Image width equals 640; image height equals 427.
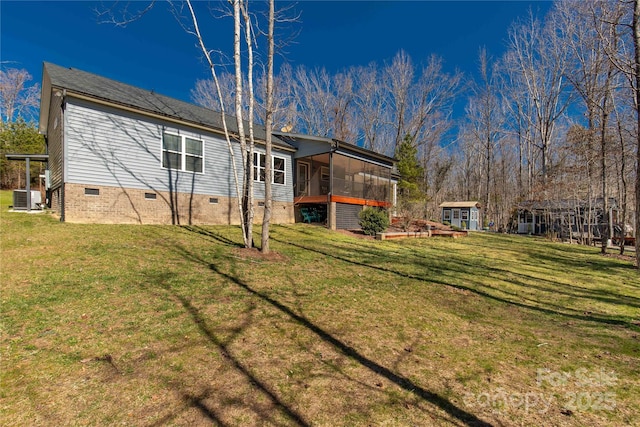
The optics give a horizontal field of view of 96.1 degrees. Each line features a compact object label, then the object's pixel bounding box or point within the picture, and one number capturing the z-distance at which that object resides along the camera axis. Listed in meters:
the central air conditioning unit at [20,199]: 10.74
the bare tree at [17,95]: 25.19
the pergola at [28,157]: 10.77
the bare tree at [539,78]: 24.84
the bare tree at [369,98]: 32.75
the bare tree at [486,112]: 31.77
